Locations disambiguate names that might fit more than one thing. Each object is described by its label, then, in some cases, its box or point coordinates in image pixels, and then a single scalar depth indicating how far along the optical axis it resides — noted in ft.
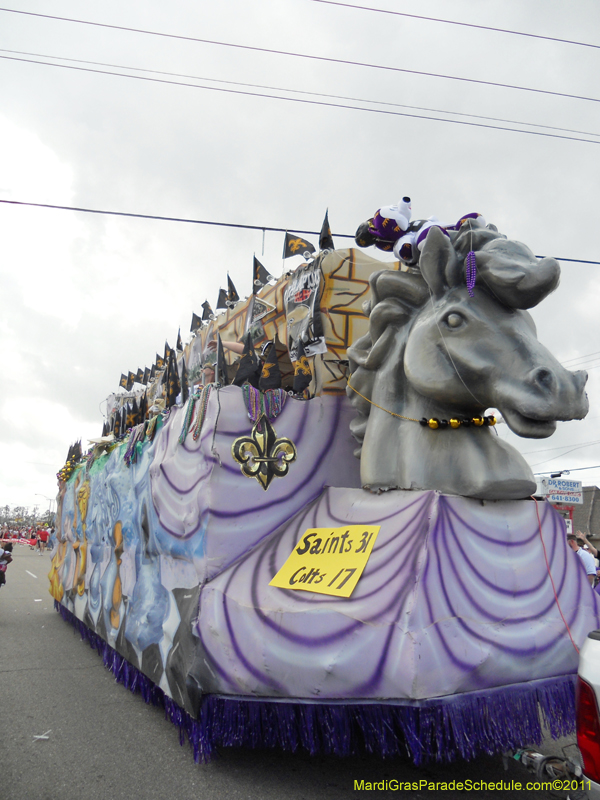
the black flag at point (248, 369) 13.60
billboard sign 76.64
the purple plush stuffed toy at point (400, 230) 11.89
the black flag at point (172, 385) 16.92
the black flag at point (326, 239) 16.08
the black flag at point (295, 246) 18.44
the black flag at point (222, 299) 23.92
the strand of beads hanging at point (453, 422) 10.92
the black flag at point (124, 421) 23.86
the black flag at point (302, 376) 14.49
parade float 8.82
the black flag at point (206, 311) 25.92
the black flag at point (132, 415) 23.02
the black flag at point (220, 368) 13.78
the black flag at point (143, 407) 21.84
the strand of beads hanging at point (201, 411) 13.28
